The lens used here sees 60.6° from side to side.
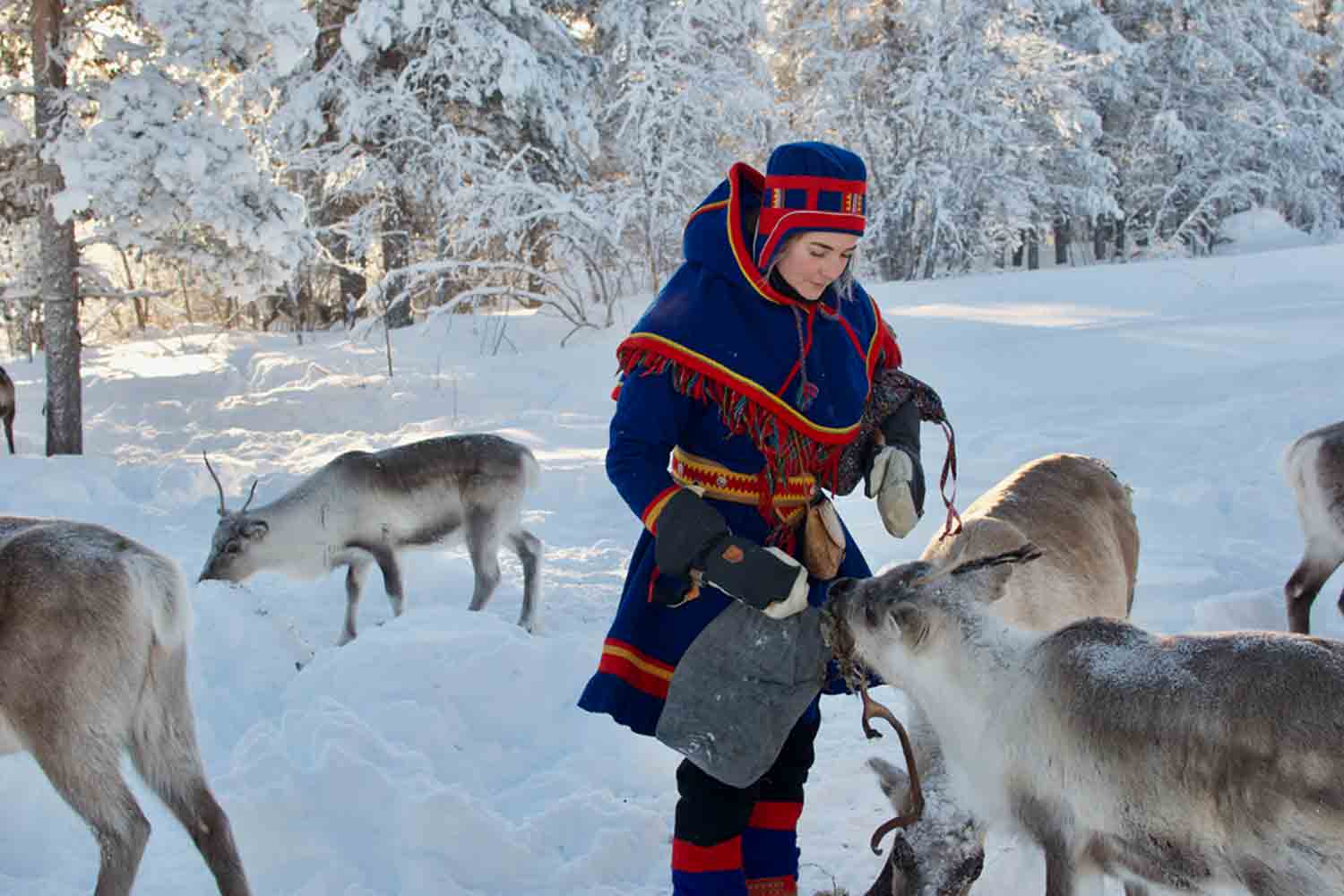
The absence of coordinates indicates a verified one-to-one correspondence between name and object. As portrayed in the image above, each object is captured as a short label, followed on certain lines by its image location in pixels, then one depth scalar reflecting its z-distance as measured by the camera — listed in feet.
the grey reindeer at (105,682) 10.20
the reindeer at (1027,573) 9.58
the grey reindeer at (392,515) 23.72
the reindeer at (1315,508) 17.72
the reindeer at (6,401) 40.37
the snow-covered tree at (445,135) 58.59
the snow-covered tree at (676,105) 59.36
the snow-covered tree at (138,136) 36.06
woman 8.76
